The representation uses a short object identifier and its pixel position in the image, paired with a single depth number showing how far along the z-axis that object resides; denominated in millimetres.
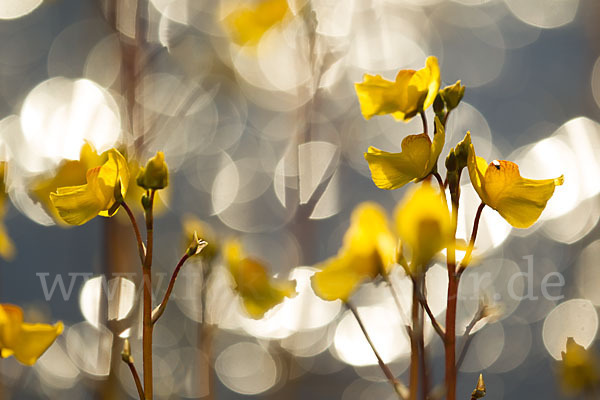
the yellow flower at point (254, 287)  479
